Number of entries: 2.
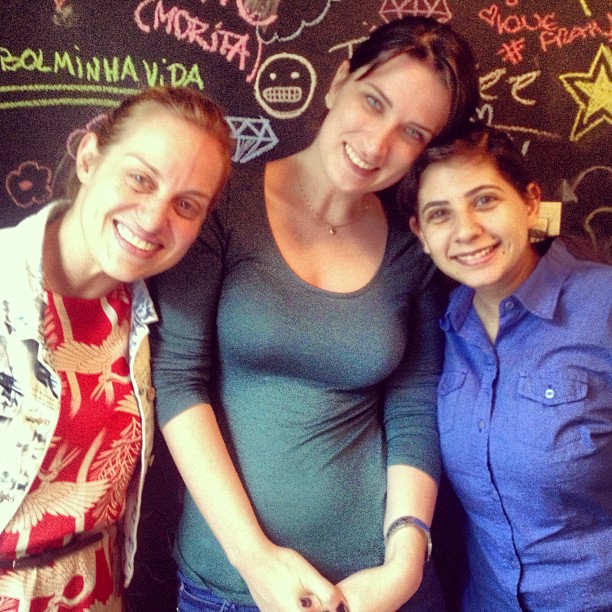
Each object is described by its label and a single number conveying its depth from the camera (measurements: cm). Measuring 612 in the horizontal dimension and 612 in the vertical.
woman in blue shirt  104
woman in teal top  106
